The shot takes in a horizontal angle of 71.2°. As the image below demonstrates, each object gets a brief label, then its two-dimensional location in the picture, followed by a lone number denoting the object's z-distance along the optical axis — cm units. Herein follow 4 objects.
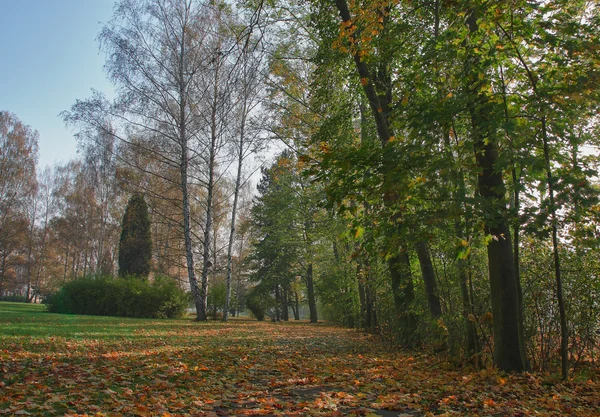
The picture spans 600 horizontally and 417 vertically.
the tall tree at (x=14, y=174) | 2894
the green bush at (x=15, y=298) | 4017
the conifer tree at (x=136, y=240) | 2511
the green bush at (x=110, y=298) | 1988
